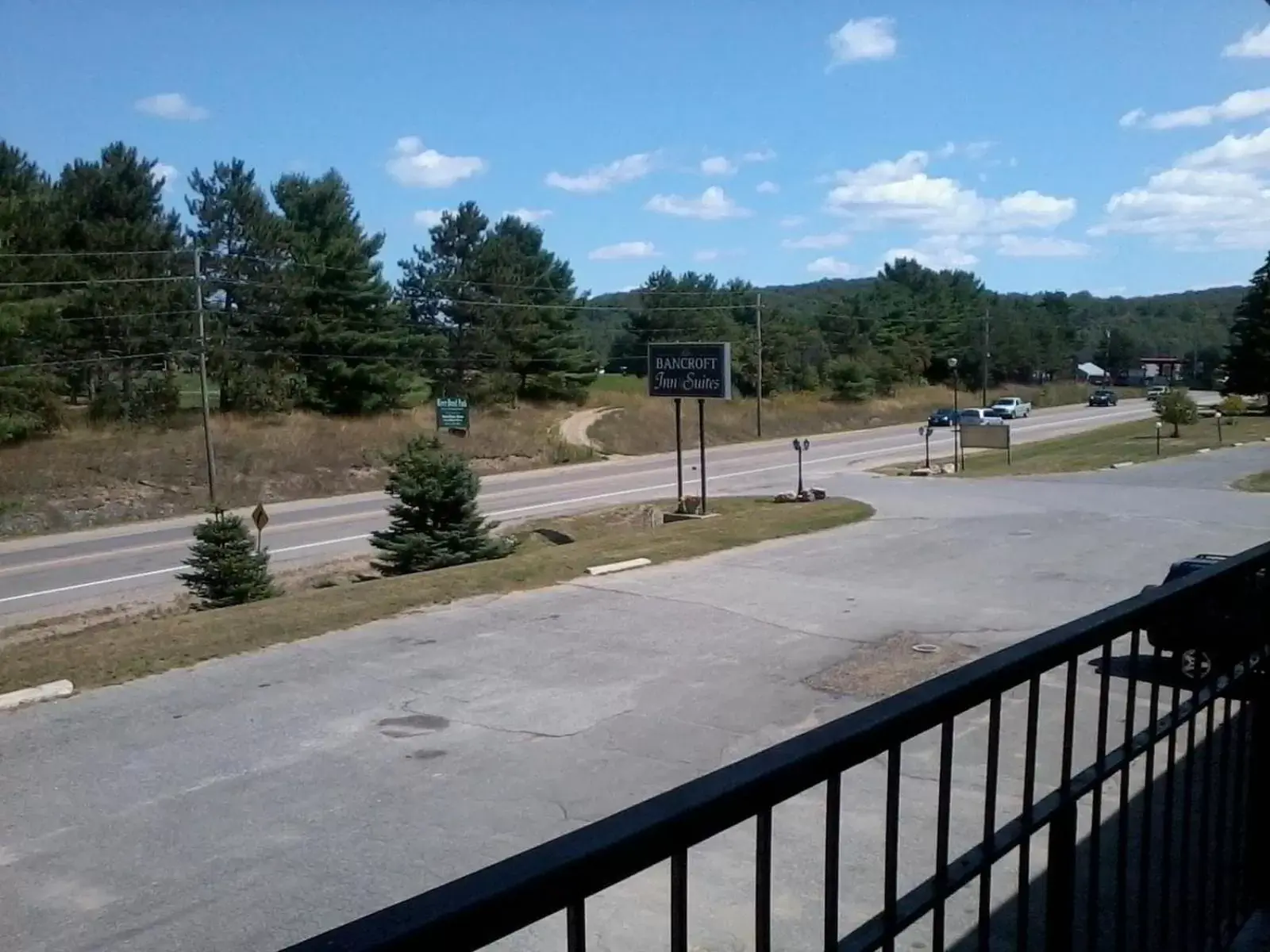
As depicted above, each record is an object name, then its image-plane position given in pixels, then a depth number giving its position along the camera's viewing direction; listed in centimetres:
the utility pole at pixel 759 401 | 6347
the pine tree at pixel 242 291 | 4816
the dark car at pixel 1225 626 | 321
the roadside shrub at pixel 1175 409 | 4950
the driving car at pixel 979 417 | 6619
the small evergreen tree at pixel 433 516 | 2009
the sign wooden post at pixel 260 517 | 1997
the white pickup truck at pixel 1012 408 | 7488
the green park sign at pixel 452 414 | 4947
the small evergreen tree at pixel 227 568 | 1777
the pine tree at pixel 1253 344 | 6091
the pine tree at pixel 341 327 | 5053
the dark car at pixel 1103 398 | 8500
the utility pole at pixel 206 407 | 3725
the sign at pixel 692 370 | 2894
